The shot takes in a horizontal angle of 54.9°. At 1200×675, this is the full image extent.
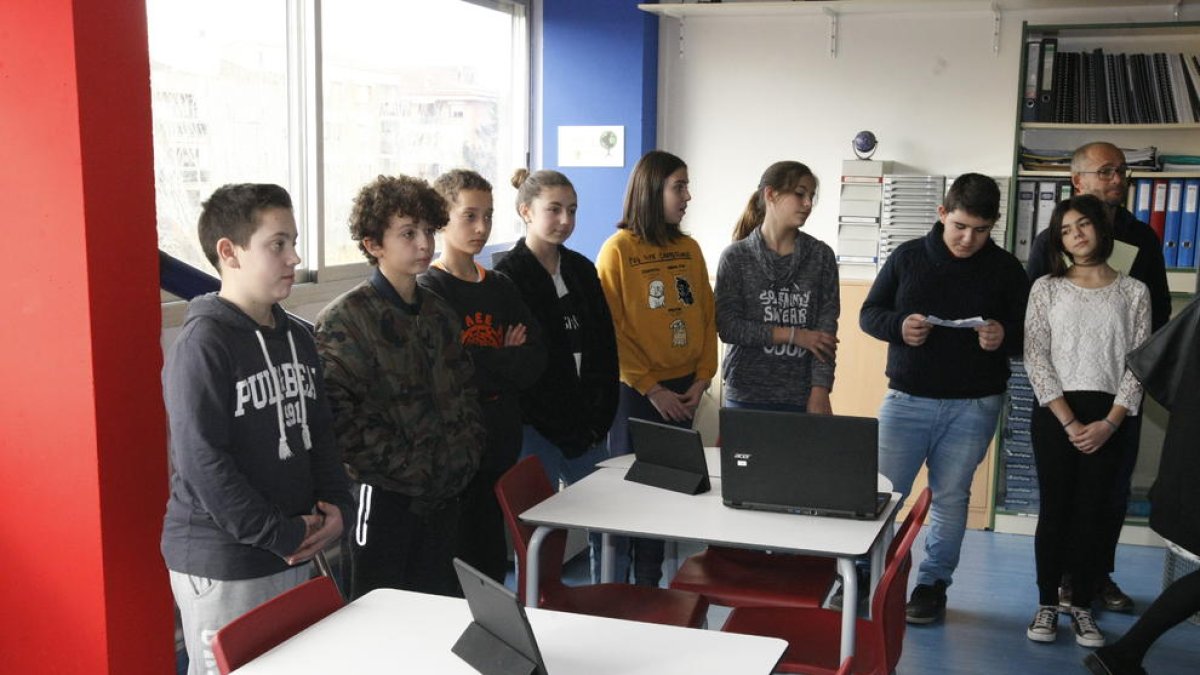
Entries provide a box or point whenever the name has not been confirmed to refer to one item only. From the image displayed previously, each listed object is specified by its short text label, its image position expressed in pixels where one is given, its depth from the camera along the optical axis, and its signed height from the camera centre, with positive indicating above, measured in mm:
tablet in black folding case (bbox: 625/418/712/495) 2986 -730
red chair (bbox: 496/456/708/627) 2875 -1070
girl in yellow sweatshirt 3756 -396
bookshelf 5012 +197
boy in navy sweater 3775 -532
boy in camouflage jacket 2693 -531
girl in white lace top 3680 -633
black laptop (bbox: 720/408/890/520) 2674 -664
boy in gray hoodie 2242 -521
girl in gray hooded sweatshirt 3846 -440
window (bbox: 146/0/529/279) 3480 +270
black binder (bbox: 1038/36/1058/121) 4996 +449
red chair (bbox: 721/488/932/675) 2539 -1064
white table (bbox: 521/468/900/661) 2555 -801
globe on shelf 5426 +188
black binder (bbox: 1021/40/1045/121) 5012 +479
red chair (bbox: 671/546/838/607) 3059 -1082
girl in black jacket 3471 -486
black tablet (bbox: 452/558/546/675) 1793 -741
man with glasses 4035 -140
